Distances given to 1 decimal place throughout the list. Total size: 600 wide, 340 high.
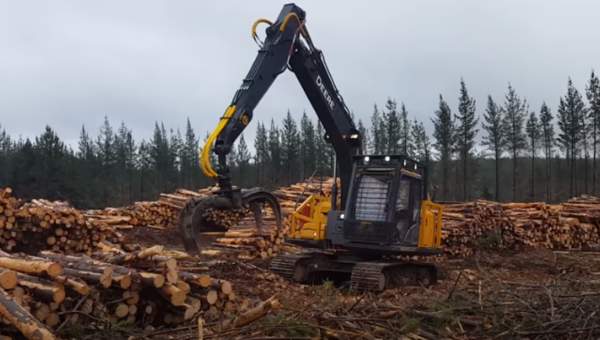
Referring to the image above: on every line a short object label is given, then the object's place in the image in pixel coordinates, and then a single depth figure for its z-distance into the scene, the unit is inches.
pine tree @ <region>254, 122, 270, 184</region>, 2714.1
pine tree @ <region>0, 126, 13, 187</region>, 1795.2
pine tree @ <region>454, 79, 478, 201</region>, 2063.2
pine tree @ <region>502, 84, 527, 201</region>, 2090.3
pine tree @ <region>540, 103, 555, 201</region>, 2217.0
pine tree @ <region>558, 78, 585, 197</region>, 1977.1
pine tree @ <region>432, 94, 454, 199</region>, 2098.9
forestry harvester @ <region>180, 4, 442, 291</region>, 407.2
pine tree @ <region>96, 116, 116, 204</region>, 2402.8
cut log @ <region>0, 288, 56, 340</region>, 196.7
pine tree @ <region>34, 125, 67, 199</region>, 1644.9
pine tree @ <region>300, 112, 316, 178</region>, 2465.8
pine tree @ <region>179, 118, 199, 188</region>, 2664.9
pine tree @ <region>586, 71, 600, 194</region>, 1907.0
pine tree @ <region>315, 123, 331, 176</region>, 2215.1
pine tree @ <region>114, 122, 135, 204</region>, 2510.0
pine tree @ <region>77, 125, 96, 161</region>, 2644.9
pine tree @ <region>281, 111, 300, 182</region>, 2497.4
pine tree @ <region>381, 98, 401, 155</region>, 2377.0
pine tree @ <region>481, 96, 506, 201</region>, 2080.5
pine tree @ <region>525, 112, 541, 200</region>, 2183.8
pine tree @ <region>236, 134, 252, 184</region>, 2731.3
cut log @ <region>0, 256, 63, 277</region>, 241.6
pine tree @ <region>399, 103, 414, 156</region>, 2395.4
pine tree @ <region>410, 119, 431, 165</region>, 2393.0
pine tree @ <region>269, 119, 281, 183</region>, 2564.0
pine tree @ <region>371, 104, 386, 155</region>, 2568.9
